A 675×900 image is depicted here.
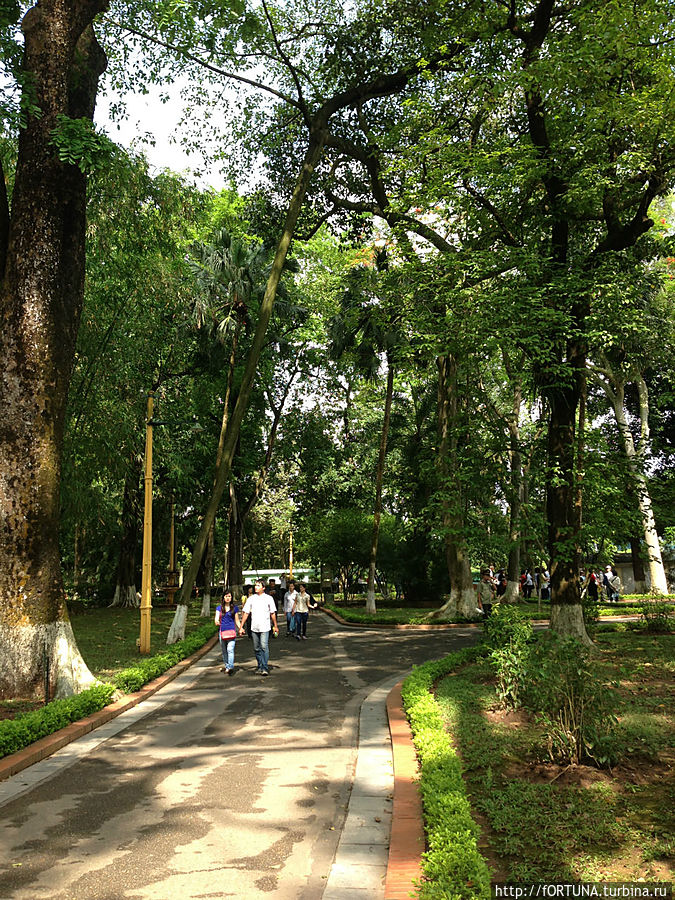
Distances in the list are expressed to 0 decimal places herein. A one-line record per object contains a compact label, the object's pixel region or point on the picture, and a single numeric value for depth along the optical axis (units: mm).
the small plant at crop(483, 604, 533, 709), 8227
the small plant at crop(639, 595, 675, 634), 16594
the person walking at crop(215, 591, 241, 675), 12961
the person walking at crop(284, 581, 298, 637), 19375
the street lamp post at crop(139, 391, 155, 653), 15547
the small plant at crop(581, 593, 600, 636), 13316
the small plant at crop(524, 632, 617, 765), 6195
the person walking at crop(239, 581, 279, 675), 12977
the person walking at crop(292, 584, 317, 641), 19141
